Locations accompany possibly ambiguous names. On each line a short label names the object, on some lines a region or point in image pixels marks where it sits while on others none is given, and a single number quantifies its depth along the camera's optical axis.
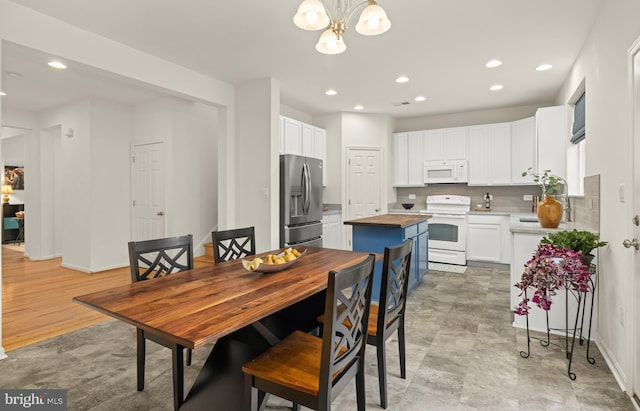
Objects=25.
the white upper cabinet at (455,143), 5.87
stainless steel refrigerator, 4.47
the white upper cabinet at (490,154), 5.52
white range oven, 5.55
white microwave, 5.89
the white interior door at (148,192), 5.31
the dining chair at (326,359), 1.31
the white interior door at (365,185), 6.25
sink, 4.70
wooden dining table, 1.25
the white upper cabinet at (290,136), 4.91
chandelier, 1.86
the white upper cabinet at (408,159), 6.28
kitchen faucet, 3.97
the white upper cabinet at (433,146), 6.06
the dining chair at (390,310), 1.81
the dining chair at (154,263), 1.96
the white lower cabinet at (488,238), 5.32
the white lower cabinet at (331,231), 5.63
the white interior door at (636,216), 1.91
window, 3.63
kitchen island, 3.59
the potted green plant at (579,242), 2.42
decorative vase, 3.04
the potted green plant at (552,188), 3.15
